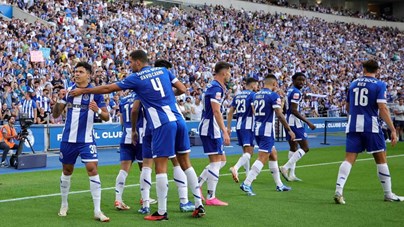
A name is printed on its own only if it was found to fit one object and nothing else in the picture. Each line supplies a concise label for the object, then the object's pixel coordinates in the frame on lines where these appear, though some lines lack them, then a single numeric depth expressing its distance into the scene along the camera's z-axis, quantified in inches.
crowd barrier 706.2
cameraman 603.5
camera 605.0
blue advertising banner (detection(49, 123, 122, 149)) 739.4
